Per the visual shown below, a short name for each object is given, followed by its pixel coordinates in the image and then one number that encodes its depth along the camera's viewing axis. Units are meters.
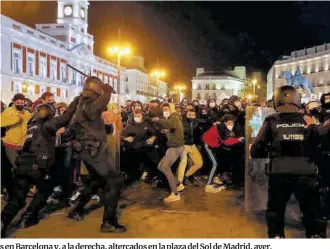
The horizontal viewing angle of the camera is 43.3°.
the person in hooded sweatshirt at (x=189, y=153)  8.70
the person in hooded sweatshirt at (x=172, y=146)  7.89
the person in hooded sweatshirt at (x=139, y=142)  9.19
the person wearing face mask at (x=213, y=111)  10.72
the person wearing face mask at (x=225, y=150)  8.77
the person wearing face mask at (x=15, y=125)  7.02
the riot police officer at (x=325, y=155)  5.71
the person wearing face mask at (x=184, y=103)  12.48
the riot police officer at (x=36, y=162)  5.65
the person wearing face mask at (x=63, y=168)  7.83
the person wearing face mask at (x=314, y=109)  7.93
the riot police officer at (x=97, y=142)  5.70
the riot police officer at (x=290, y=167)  4.50
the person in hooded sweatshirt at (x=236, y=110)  9.57
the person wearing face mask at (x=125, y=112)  12.11
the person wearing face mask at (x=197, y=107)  11.98
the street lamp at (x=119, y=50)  17.81
